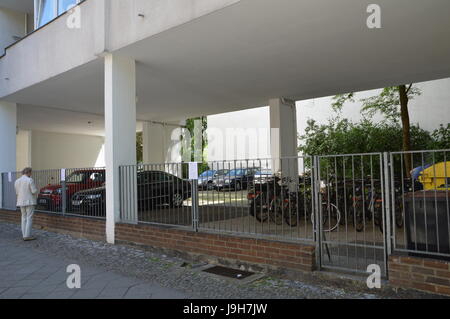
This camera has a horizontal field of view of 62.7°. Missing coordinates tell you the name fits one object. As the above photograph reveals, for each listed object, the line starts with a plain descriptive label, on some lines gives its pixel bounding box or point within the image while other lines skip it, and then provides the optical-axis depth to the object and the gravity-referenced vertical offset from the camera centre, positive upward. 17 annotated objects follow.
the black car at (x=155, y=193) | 6.83 -0.36
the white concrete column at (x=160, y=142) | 16.14 +1.46
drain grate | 5.14 -1.44
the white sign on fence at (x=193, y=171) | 6.15 +0.05
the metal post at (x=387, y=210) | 4.31 -0.48
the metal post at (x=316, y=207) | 4.87 -0.48
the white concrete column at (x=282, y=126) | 11.80 +1.47
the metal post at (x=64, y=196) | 9.27 -0.49
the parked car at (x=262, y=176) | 5.74 -0.06
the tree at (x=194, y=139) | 32.44 +3.32
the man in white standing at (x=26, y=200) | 8.24 -0.50
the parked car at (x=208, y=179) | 6.14 -0.10
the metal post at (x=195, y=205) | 6.27 -0.53
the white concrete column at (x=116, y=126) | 7.43 +1.00
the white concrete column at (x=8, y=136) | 11.91 +1.37
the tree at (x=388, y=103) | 13.70 +2.53
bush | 15.18 +1.30
